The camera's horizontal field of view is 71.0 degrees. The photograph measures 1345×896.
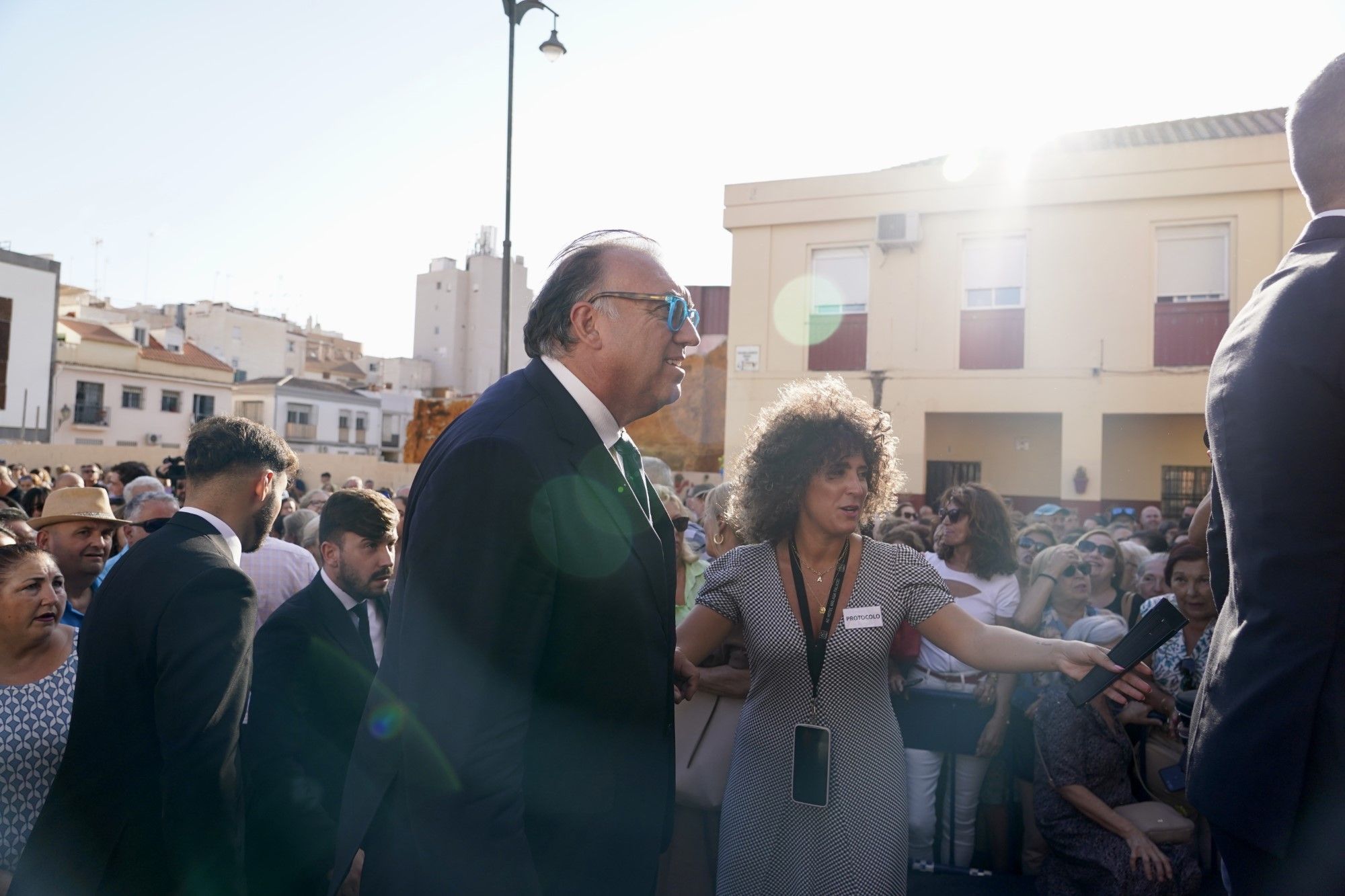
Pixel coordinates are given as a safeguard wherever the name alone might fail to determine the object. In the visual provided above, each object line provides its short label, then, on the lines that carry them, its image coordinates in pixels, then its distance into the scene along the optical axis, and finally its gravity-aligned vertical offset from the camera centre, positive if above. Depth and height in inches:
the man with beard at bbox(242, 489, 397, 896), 123.3 -33.8
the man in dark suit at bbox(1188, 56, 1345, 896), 61.2 -6.4
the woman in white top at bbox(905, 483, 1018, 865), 197.0 -36.8
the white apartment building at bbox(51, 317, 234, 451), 1745.8 +129.3
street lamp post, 473.7 +169.1
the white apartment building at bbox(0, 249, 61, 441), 1257.4 +147.3
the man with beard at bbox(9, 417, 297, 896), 100.4 -31.4
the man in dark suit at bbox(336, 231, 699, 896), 64.3 -12.3
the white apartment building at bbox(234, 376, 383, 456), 2181.3 +117.3
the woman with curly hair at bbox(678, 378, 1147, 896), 111.2 -20.5
